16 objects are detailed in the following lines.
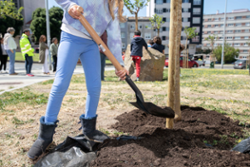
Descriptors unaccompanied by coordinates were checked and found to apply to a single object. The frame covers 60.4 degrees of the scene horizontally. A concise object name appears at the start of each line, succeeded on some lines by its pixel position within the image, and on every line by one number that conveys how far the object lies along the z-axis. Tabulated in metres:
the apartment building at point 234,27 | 102.56
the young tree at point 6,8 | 14.34
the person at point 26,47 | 8.84
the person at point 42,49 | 10.30
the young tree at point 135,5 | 17.80
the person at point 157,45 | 9.29
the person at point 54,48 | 11.58
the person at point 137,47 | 7.70
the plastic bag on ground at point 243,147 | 1.90
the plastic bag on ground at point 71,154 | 1.73
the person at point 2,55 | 10.59
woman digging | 1.97
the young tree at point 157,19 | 23.97
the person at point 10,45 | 9.41
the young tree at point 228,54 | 58.03
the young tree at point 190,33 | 30.25
